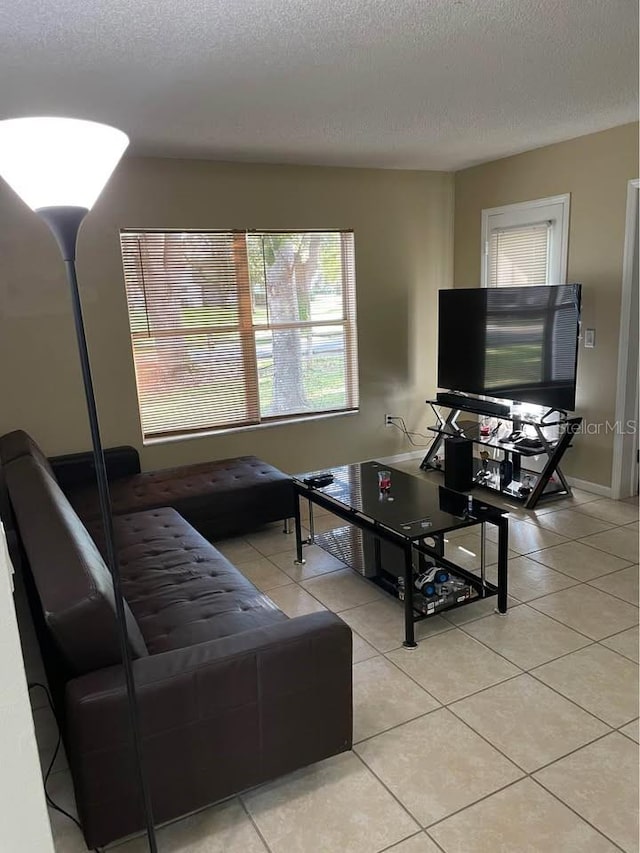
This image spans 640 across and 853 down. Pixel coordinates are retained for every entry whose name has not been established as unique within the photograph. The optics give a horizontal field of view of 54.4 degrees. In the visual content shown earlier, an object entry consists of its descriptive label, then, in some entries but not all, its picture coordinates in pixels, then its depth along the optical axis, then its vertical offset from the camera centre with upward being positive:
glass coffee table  2.78 -1.05
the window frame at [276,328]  4.50 -0.23
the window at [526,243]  4.41 +0.36
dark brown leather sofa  1.63 -1.08
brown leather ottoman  3.63 -1.08
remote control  3.52 -1.00
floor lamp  1.24 +0.29
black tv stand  4.22 -1.09
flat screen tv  4.12 -0.35
